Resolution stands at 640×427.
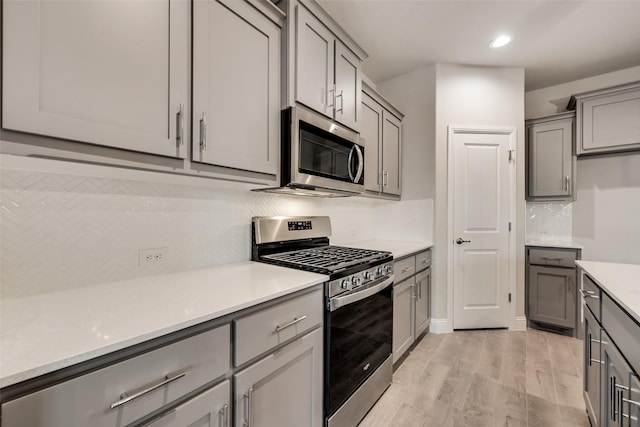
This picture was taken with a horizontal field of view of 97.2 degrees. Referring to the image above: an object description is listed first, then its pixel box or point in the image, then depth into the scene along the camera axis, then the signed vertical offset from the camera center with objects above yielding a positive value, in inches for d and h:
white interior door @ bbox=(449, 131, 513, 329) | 119.3 -6.2
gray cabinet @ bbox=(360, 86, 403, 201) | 100.5 +27.7
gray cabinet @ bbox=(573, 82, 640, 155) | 110.8 +38.8
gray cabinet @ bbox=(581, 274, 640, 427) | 38.4 -24.0
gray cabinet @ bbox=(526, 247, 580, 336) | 113.7 -30.9
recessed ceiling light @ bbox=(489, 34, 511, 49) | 100.2 +63.1
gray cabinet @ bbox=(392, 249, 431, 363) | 88.3 -30.3
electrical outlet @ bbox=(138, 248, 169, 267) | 51.7 -8.3
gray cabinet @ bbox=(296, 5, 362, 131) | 64.4 +36.5
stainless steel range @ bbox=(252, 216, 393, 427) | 56.9 -21.4
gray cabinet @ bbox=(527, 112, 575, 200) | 123.3 +25.5
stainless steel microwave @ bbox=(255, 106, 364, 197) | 61.8 +14.3
